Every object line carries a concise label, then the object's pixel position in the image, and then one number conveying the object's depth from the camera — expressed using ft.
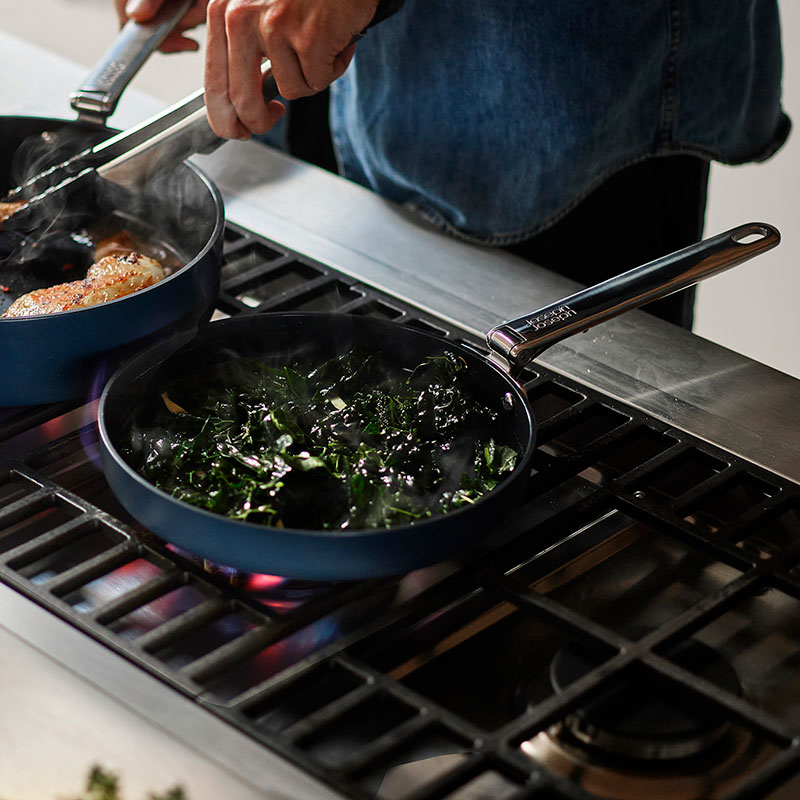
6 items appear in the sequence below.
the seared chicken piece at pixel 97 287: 6.24
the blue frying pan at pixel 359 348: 5.48
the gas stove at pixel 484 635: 5.30
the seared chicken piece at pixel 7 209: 6.61
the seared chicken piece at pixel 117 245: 6.61
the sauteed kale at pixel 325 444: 5.67
